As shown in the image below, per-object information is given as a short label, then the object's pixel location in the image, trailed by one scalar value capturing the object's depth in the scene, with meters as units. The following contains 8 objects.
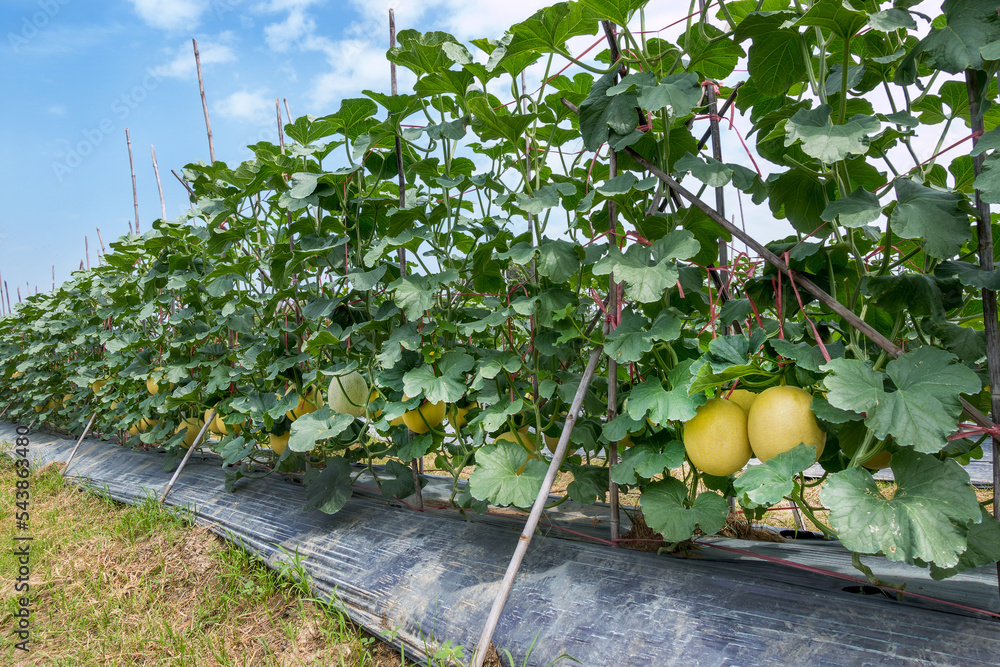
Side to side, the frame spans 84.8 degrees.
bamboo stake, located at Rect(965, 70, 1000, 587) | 1.02
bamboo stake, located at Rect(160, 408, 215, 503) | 2.96
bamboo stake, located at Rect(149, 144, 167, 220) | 5.27
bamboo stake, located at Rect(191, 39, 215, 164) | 3.75
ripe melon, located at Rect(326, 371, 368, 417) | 2.06
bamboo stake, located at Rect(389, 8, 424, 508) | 1.95
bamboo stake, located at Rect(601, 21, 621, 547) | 1.40
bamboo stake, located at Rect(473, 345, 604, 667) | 1.30
